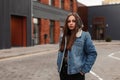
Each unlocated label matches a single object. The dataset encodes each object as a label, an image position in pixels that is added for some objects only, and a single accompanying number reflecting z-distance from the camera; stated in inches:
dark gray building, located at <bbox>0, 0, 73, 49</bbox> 531.6
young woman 83.7
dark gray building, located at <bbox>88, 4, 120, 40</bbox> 1109.1
